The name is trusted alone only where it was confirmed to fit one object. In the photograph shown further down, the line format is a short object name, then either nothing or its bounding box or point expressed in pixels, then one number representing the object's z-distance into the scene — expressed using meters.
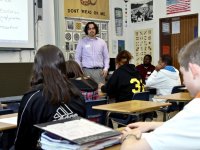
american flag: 7.32
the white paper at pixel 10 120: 2.45
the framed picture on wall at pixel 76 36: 7.29
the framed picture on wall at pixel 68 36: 7.13
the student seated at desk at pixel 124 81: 4.27
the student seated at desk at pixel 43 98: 1.87
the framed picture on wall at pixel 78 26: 7.33
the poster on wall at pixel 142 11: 8.04
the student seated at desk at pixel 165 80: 5.43
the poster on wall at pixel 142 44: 8.19
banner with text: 7.15
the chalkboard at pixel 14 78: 5.56
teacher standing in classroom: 6.01
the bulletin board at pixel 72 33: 7.14
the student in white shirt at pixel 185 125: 1.02
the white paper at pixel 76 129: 1.29
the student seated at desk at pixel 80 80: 3.56
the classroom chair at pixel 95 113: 3.29
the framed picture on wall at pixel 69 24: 7.16
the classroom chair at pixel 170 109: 4.59
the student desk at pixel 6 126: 2.26
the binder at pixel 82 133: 1.25
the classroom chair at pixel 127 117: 3.87
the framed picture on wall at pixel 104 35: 8.00
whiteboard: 5.61
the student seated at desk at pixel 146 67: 7.66
